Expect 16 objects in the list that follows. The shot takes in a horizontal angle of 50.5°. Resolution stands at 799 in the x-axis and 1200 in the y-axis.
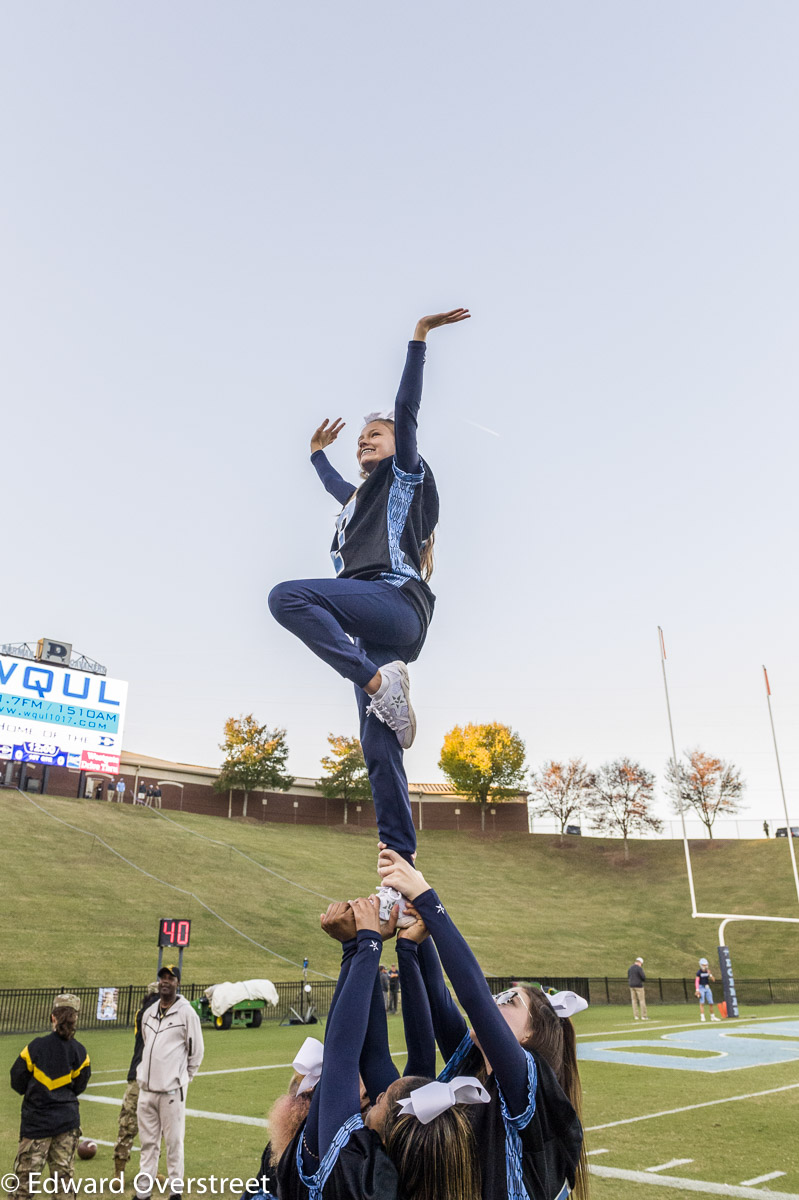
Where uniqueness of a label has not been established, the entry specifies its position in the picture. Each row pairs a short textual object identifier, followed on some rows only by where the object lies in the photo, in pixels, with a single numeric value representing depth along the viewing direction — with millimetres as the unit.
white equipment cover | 19844
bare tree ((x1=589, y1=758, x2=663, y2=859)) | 53412
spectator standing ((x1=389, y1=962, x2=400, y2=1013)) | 23172
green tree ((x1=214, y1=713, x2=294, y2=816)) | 52281
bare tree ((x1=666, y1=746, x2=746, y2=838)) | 54656
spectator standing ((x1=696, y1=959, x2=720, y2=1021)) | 23547
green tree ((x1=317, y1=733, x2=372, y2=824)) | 54281
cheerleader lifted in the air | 3252
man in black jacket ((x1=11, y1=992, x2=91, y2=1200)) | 6156
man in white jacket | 7047
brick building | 52500
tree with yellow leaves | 56156
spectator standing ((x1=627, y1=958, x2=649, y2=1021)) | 21922
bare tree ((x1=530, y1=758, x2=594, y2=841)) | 56094
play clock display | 16391
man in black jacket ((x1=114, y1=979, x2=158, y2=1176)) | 7508
